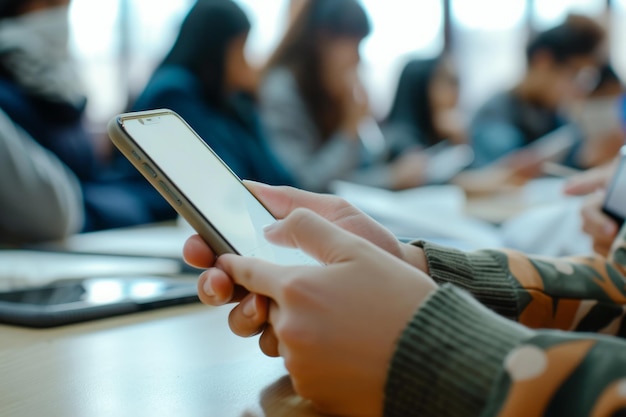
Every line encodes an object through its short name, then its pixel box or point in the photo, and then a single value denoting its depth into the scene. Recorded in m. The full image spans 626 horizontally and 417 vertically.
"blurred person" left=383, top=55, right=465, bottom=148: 3.65
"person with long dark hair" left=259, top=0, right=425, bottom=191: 2.25
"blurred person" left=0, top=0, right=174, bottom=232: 1.37
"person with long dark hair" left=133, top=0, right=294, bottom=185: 1.88
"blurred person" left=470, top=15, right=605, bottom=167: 3.13
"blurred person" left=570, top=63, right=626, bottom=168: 2.21
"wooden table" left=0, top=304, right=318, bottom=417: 0.37
